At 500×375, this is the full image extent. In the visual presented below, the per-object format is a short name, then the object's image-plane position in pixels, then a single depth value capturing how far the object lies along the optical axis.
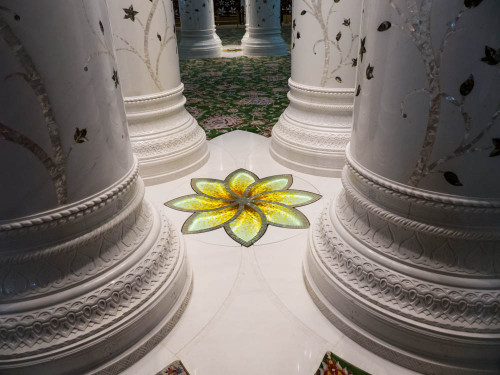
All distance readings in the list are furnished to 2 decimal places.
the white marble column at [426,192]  0.85
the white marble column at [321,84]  2.05
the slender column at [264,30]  6.96
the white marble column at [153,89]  1.98
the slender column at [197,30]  6.76
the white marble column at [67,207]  0.84
